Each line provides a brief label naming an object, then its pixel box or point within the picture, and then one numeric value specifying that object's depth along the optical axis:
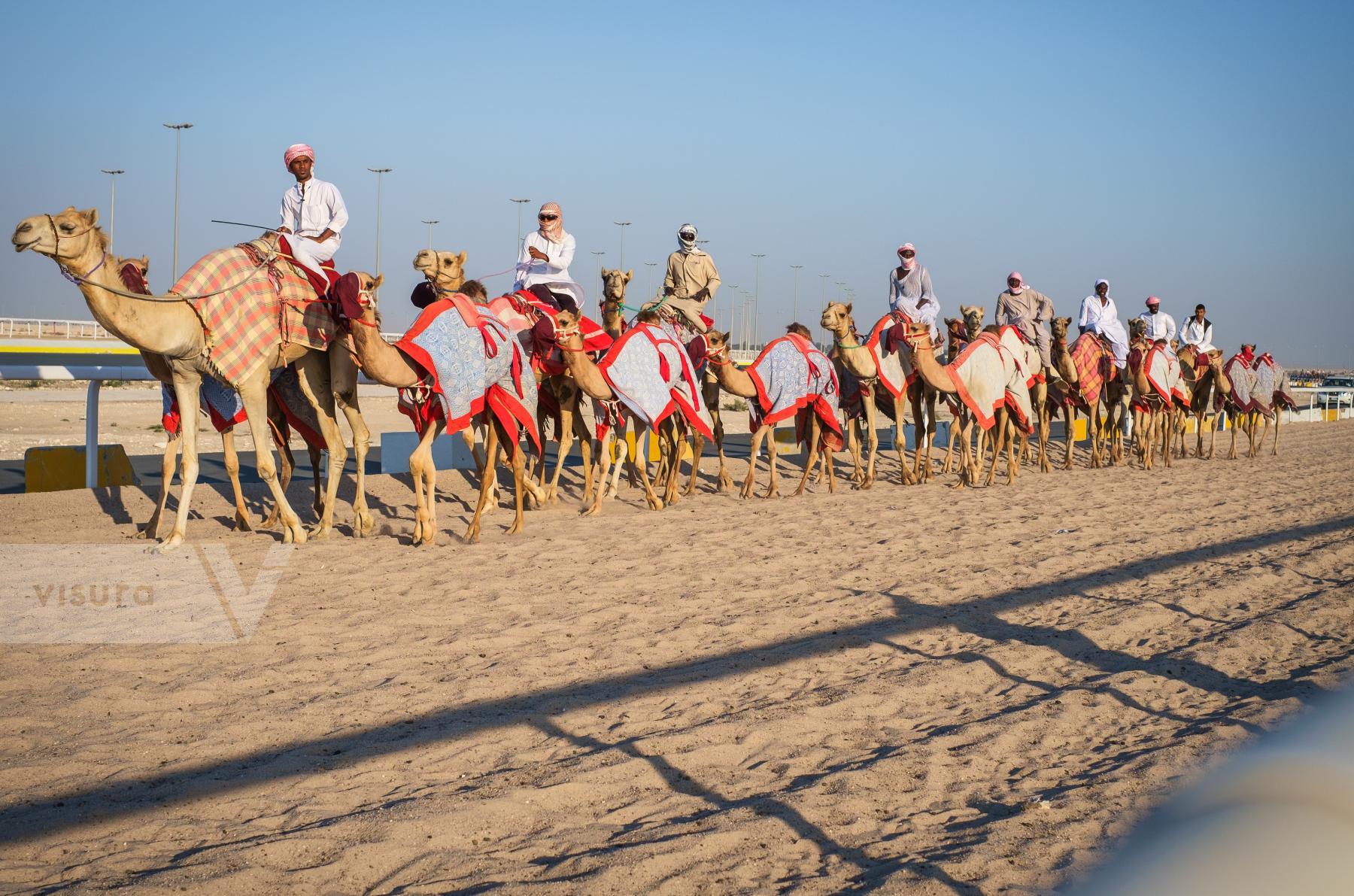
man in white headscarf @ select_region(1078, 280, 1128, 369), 19.73
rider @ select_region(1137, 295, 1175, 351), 24.20
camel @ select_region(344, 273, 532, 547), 8.93
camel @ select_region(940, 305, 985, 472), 17.17
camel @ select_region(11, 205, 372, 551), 8.11
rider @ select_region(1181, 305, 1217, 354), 23.77
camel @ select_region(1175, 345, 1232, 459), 21.83
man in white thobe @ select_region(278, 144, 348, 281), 9.98
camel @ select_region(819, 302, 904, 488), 14.64
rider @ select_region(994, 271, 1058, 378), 18.89
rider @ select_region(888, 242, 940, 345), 16.36
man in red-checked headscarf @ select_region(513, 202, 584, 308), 12.27
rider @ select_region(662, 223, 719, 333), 14.41
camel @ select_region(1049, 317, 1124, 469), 18.36
